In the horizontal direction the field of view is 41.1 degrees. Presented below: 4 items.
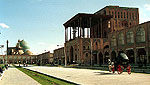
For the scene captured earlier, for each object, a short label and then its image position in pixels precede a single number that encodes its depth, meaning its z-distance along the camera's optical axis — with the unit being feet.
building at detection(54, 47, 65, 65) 341.90
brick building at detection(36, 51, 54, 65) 458.09
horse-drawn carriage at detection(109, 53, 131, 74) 75.10
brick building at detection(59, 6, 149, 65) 156.76
